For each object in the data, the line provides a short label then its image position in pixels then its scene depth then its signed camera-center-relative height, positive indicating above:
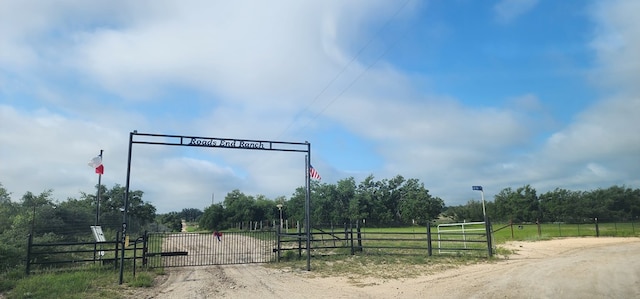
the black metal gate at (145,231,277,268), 16.03 -2.28
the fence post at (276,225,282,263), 16.97 -1.32
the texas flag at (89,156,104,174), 18.31 +2.24
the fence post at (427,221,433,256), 17.72 -1.62
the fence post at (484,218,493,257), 16.86 -1.19
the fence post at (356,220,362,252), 19.02 -1.32
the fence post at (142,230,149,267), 14.61 -1.44
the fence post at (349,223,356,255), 18.69 -1.35
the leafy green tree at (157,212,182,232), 96.33 -2.52
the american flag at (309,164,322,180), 16.10 +1.45
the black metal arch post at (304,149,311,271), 14.49 +0.51
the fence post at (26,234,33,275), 12.82 -1.45
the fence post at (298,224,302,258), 17.53 -1.72
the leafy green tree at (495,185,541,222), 81.44 -0.21
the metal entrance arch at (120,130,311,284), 11.99 +2.29
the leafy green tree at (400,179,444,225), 83.56 +0.34
